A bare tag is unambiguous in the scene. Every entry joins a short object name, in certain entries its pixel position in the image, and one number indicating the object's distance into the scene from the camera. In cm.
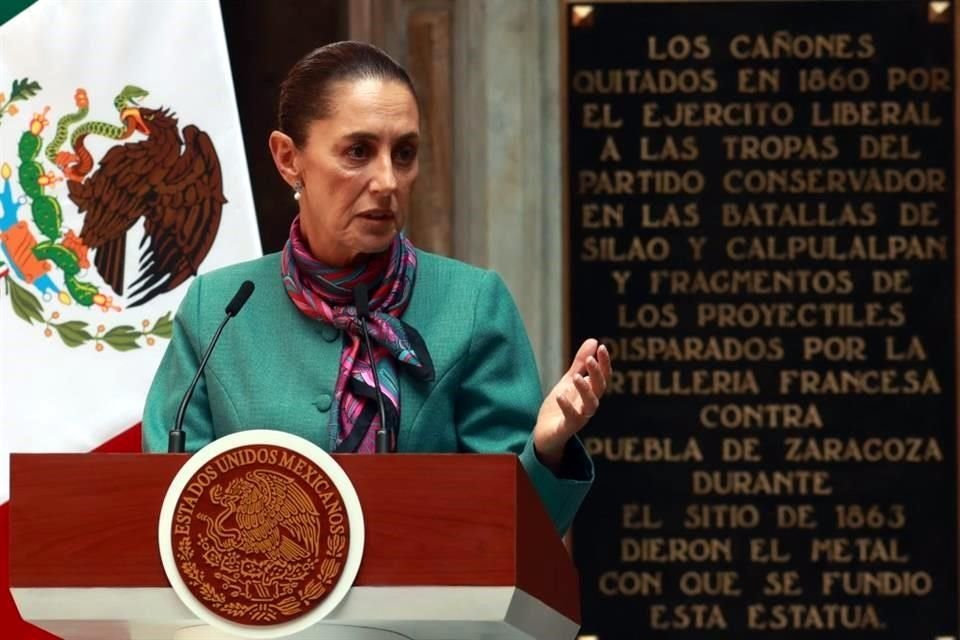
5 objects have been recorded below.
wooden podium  593
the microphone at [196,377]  673
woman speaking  722
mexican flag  1154
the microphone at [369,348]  676
